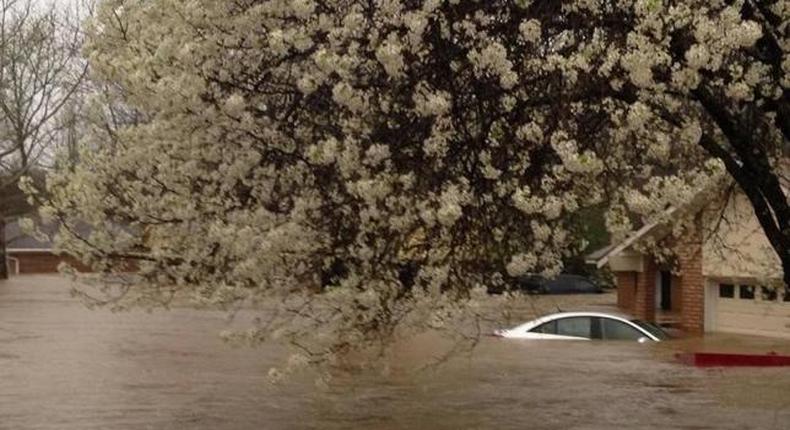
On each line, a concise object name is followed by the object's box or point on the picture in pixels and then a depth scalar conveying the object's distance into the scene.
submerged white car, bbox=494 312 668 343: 25.12
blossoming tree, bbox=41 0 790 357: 9.33
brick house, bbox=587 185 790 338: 27.23
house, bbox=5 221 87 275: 79.62
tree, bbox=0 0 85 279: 46.03
